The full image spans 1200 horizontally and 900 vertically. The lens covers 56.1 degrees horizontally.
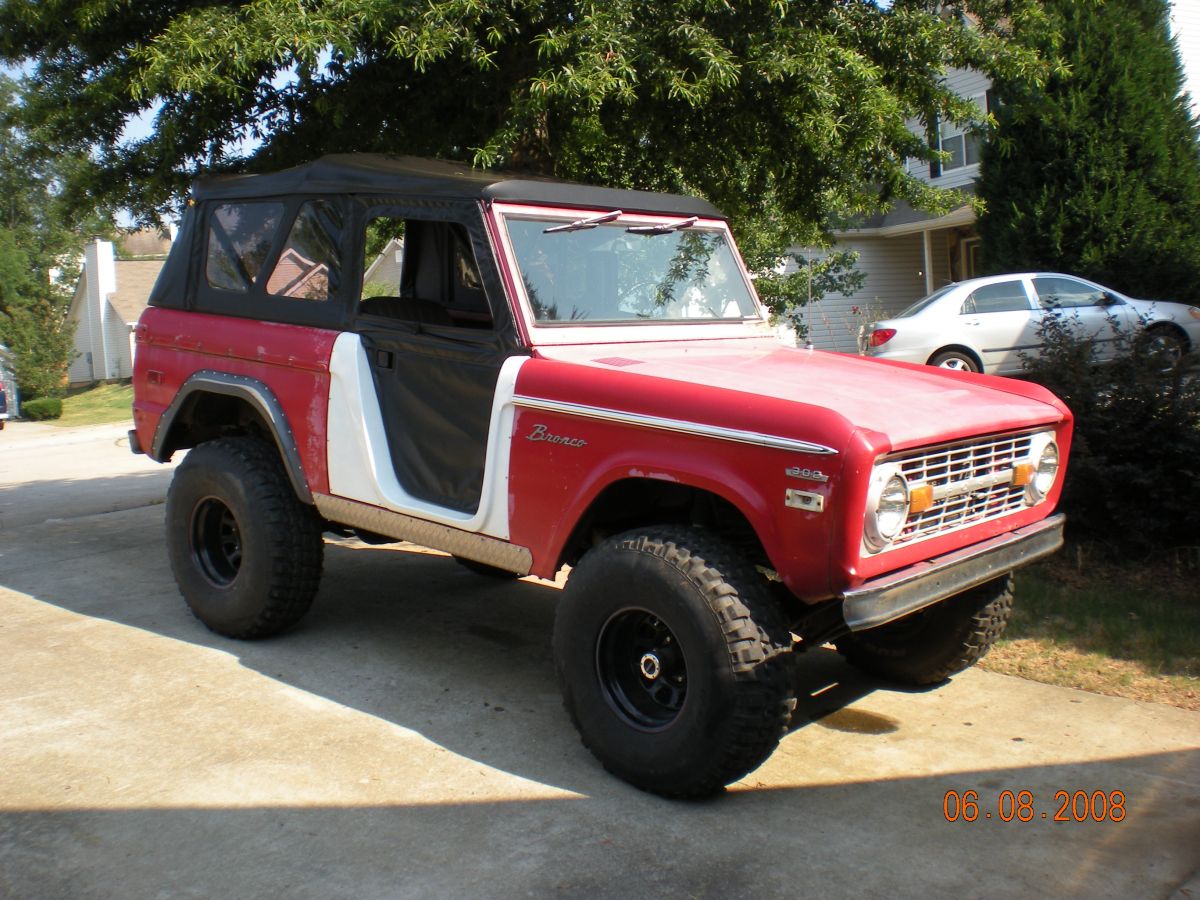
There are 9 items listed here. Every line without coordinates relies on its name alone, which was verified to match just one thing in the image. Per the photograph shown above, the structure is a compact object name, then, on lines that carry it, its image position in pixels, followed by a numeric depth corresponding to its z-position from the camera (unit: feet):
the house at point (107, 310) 135.54
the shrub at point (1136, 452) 20.34
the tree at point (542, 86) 20.39
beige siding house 70.95
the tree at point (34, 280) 105.19
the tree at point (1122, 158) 47.32
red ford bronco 11.84
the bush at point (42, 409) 93.56
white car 42.55
